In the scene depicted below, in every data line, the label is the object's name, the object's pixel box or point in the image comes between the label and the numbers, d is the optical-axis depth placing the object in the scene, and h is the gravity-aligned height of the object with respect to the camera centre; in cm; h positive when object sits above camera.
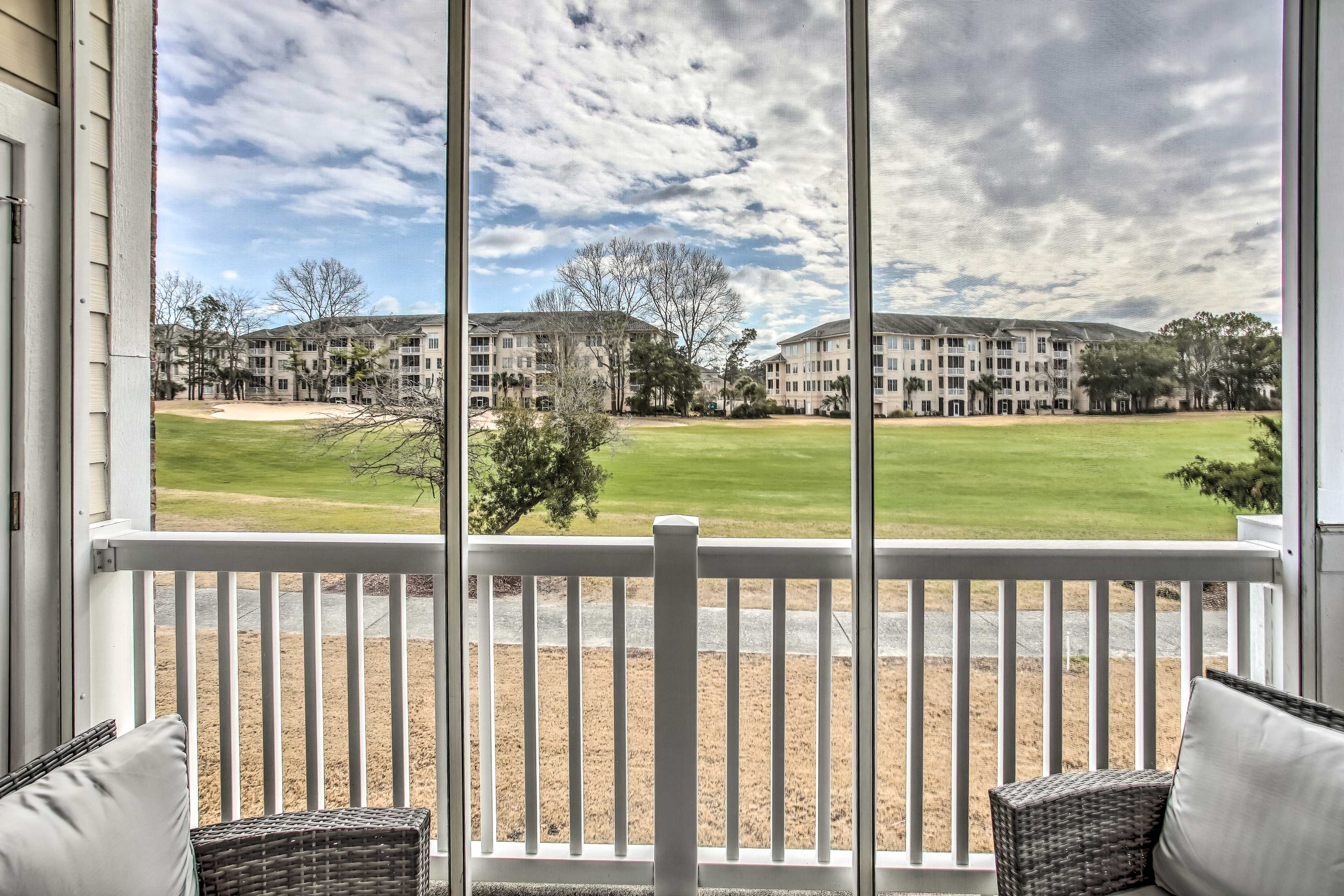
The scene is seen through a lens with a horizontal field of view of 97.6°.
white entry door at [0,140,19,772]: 133 +23
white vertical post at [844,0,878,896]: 131 -8
